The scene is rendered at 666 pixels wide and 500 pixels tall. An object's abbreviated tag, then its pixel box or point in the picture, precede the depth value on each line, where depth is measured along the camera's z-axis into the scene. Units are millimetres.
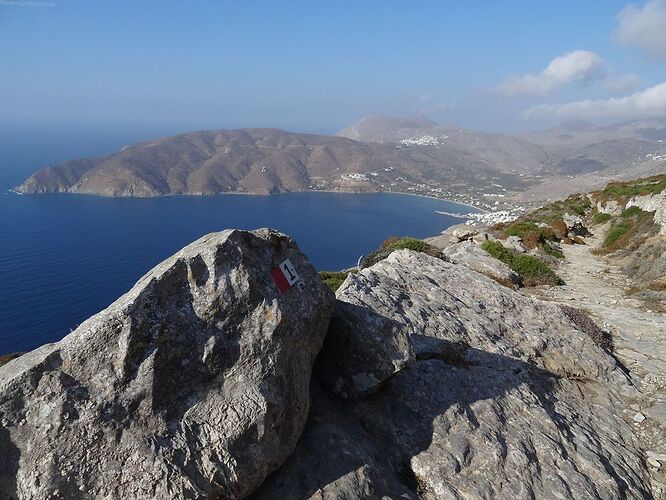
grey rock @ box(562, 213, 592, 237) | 37994
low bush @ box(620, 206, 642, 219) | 36941
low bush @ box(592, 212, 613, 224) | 42319
